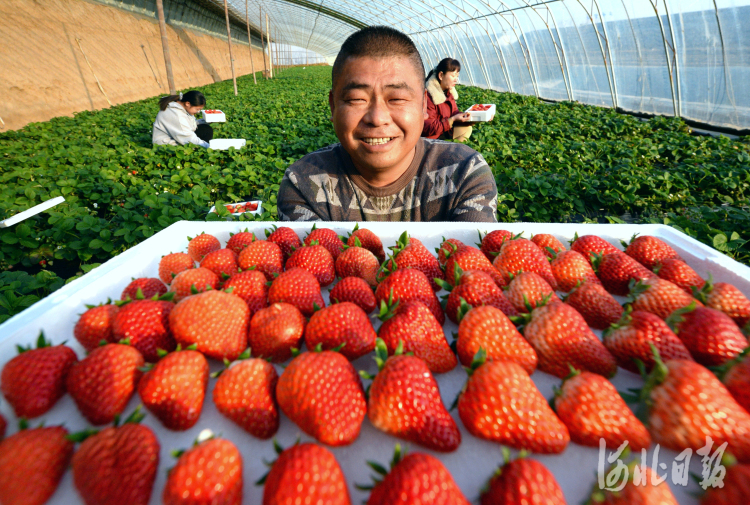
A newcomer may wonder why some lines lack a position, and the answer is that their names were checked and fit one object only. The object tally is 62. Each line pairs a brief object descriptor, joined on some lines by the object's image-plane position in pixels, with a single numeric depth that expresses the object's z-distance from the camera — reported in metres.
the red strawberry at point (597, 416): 0.20
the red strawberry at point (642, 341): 0.24
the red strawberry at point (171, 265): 0.35
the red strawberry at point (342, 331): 0.25
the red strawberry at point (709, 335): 0.23
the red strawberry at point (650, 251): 0.35
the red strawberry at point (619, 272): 0.32
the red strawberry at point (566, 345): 0.25
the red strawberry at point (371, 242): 0.40
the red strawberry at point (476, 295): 0.29
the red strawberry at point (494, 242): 0.38
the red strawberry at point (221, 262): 0.35
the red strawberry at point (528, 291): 0.29
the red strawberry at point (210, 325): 0.25
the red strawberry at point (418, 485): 0.16
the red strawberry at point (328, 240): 0.39
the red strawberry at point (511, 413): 0.21
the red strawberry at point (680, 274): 0.31
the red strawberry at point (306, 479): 0.17
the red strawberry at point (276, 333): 0.26
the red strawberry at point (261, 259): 0.35
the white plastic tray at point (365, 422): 0.19
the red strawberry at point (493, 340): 0.25
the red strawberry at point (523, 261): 0.33
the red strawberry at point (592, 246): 0.36
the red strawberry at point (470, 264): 0.33
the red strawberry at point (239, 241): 0.39
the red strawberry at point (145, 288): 0.31
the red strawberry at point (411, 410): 0.21
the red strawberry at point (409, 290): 0.30
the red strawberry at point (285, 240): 0.39
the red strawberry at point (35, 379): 0.22
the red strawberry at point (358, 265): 0.34
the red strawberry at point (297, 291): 0.30
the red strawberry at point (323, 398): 0.21
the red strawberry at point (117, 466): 0.18
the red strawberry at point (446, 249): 0.36
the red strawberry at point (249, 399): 0.22
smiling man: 0.52
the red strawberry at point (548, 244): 0.37
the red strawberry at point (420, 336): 0.25
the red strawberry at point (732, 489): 0.16
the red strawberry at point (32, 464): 0.18
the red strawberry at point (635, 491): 0.16
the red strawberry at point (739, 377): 0.20
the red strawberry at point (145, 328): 0.26
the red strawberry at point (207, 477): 0.18
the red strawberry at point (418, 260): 0.34
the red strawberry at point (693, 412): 0.19
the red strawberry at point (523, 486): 0.17
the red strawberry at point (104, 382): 0.22
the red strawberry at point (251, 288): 0.31
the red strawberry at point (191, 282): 0.31
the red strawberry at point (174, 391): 0.22
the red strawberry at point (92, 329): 0.27
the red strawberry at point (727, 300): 0.26
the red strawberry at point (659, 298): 0.28
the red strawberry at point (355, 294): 0.30
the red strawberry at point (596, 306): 0.28
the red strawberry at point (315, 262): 0.34
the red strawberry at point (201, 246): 0.40
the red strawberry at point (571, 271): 0.33
